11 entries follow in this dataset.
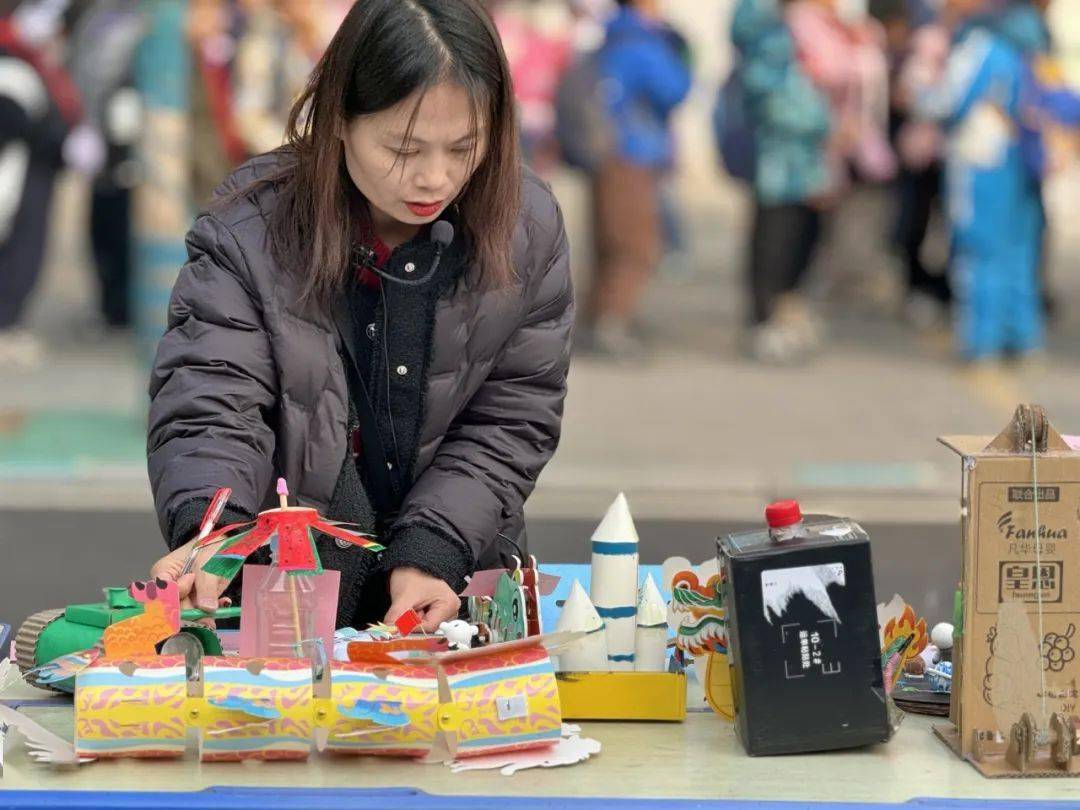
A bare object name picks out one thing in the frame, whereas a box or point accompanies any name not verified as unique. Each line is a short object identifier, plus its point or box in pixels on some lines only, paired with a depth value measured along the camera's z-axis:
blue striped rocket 5.68
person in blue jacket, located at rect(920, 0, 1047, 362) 18.02
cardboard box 5.08
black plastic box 5.09
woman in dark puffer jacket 5.79
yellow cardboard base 5.47
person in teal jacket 18.61
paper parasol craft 5.36
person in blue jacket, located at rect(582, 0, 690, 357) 19.00
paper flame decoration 5.55
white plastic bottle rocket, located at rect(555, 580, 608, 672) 5.52
